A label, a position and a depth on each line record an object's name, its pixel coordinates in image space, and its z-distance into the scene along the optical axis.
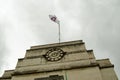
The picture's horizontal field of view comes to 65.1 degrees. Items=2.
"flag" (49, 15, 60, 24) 12.94
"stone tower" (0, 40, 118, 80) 8.82
